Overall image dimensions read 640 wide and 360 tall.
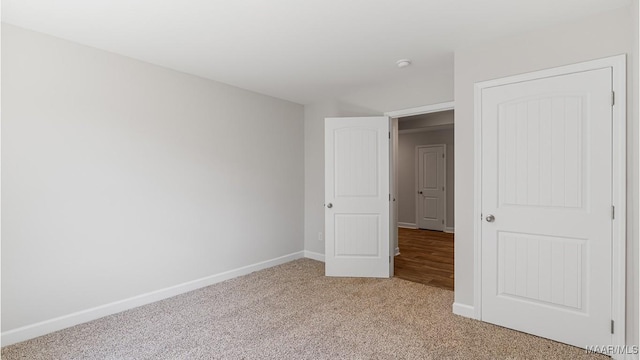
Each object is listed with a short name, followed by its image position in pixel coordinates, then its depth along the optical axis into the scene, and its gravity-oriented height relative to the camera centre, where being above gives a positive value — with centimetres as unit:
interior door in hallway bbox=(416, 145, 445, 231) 719 -20
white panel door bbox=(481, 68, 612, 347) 217 -22
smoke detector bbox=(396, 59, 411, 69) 308 +114
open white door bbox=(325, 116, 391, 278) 386 -24
